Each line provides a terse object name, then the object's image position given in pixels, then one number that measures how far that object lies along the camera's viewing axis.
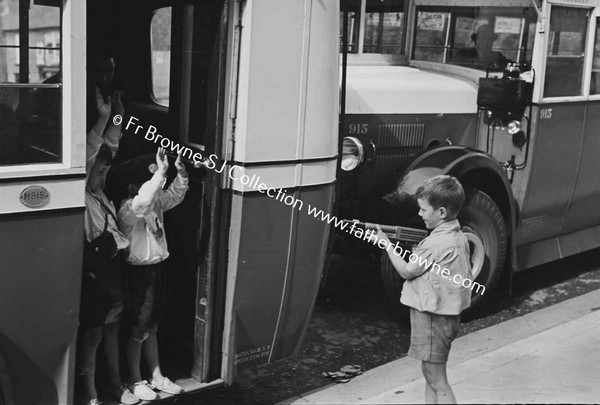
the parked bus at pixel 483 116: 5.86
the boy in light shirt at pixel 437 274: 3.74
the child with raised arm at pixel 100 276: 3.64
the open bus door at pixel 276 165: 3.86
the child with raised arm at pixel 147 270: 3.88
